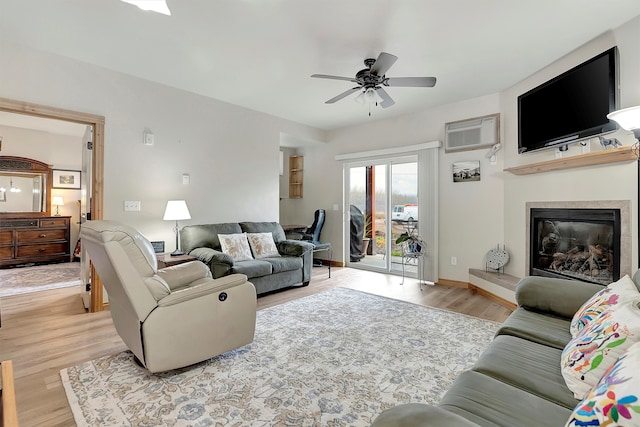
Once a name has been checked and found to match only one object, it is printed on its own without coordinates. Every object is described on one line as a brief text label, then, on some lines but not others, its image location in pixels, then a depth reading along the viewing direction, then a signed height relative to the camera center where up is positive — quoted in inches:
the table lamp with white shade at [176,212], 141.9 +2.8
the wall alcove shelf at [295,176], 258.0 +36.9
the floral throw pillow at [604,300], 54.0 -15.6
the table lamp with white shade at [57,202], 245.1 +12.9
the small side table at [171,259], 129.3 -18.2
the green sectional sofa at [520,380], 32.2 -25.5
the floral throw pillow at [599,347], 41.9 -19.2
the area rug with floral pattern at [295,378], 65.2 -41.9
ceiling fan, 106.1 +55.0
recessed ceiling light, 87.6 +63.1
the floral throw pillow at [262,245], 165.5 -15.5
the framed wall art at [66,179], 244.2 +32.2
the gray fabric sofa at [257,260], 137.8 -20.2
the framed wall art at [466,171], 169.0 +27.0
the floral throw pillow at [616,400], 24.8 -15.9
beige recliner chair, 72.3 -23.0
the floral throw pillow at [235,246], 153.9 -14.9
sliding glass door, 198.7 +5.9
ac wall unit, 161.9 +47.6
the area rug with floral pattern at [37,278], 160.9 -36.8
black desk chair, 224.5 -8.5
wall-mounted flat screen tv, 102.4 +43.8
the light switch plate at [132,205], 139.7 +5.9
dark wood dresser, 213.8 -16.7
